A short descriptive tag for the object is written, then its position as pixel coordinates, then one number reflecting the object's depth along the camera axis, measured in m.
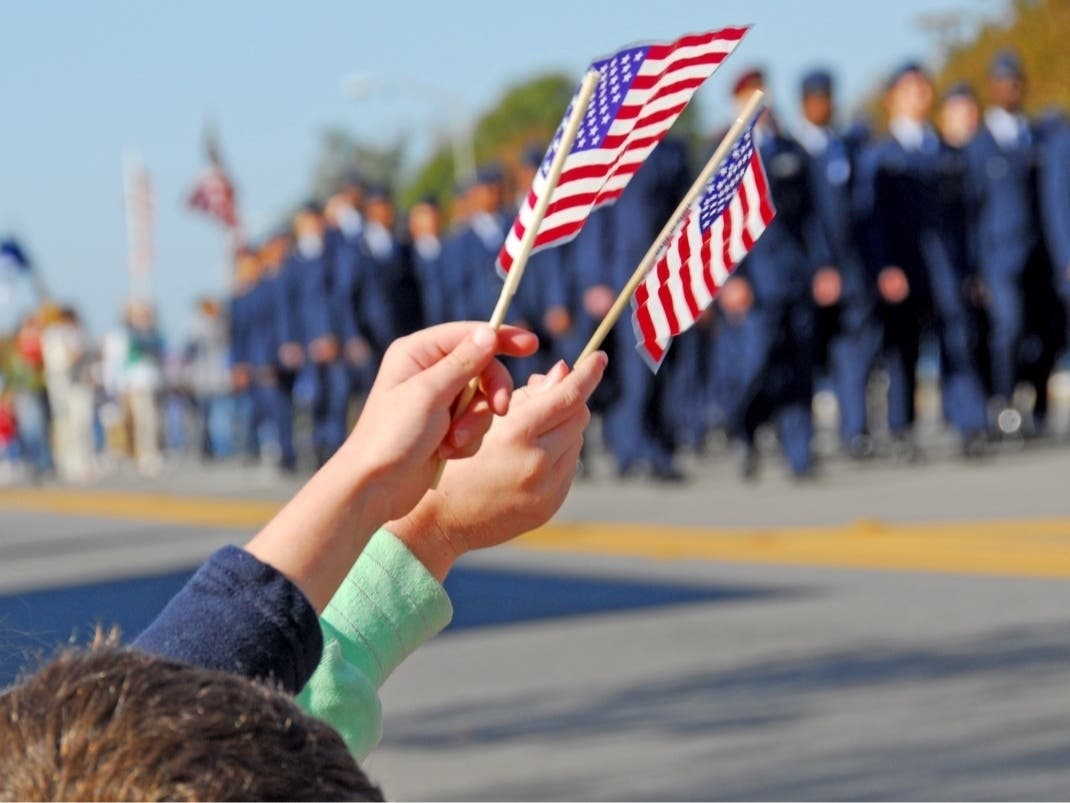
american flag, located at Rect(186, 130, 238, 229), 34.56
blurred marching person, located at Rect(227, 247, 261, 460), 24.77
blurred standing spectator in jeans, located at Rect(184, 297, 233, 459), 30.78
